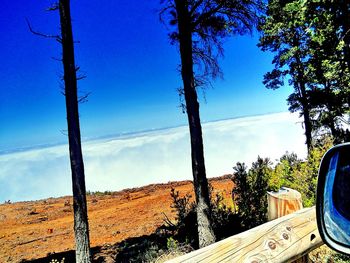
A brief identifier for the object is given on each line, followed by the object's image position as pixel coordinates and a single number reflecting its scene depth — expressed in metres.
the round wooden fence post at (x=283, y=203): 2.66
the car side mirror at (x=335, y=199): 1.26
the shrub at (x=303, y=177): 8.84
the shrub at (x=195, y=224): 9.47
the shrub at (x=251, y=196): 9.27
